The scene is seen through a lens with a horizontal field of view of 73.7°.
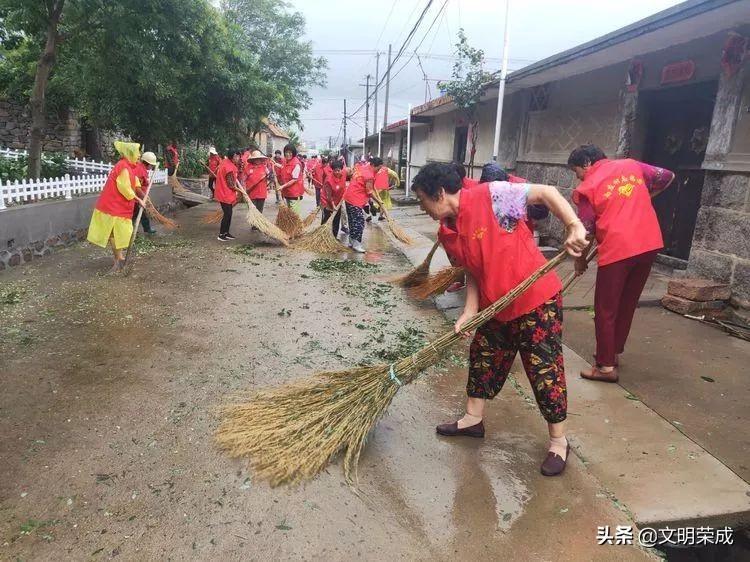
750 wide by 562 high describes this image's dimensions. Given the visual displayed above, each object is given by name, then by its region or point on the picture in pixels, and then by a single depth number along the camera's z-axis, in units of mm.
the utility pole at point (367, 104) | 31153
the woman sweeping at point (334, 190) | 8578
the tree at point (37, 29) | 7246
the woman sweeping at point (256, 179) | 8742
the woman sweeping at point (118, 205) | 5586
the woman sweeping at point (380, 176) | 7910
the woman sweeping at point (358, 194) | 7719
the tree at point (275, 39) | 26141
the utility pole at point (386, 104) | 27875
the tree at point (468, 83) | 9766
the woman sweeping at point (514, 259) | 2252
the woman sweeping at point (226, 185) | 8297
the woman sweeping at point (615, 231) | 3090
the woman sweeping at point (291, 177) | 9453
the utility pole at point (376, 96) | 31047
